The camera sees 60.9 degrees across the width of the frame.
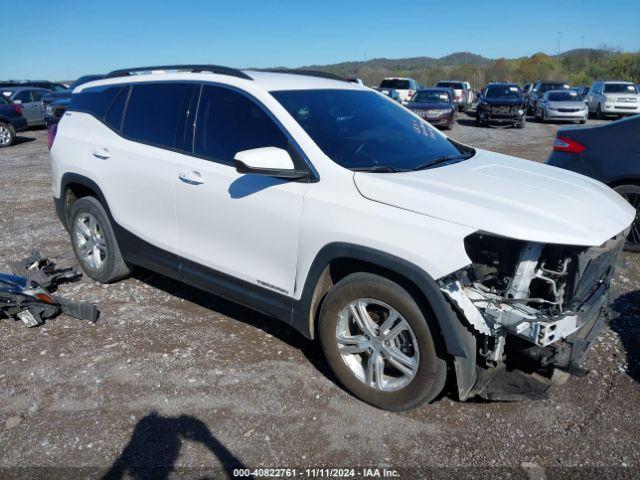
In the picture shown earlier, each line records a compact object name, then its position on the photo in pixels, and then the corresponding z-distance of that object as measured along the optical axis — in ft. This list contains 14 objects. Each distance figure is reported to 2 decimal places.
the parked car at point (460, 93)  94.53
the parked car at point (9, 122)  54.03
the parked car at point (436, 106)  64.03
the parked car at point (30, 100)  64.03
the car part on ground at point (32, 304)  14.06
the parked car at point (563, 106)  73.15
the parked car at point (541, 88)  89.66
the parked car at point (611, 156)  18.90
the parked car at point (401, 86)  86.73
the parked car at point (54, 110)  58.08
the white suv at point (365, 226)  9.25
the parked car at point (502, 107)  67.51
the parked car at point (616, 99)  78.54
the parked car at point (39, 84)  84.64
